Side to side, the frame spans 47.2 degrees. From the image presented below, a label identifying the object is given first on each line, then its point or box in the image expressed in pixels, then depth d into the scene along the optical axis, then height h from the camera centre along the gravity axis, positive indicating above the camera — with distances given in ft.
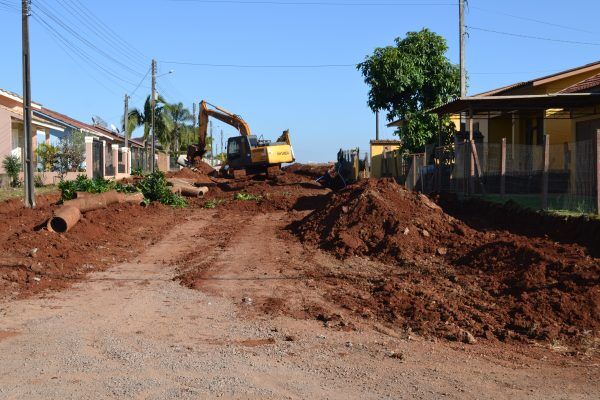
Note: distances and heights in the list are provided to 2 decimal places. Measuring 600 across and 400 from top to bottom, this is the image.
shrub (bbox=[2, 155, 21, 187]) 96.07 +1.45
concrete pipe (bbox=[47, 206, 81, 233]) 49.16 -3.23
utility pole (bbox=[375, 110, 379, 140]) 156.15 +10.91
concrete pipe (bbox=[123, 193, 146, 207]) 71.58 -2.34
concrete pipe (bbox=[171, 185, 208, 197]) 90.74 -2.01
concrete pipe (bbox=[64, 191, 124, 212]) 58.44 -2.20
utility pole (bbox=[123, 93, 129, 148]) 158.62 +15.31
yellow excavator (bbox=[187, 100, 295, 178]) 118.21 +4.47
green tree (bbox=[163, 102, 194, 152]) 211.63 +17.06
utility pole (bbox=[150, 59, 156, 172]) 154.14 +20.97
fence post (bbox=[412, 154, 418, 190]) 76.74 +0.56
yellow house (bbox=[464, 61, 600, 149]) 73.20 +6.73
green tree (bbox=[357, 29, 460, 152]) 101.45 +13.85
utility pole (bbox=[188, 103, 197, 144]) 233.80 +14.66
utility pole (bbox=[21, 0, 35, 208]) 66.08 +6.68
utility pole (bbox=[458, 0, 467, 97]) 86.17 +16.43
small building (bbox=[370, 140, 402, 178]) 117.70 +3.41
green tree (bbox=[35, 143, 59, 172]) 106.83 +3.44
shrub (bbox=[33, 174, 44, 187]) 100.89 -0.44
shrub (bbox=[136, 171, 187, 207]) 79.36 -1.83
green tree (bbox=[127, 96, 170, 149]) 195.93 +16.42
